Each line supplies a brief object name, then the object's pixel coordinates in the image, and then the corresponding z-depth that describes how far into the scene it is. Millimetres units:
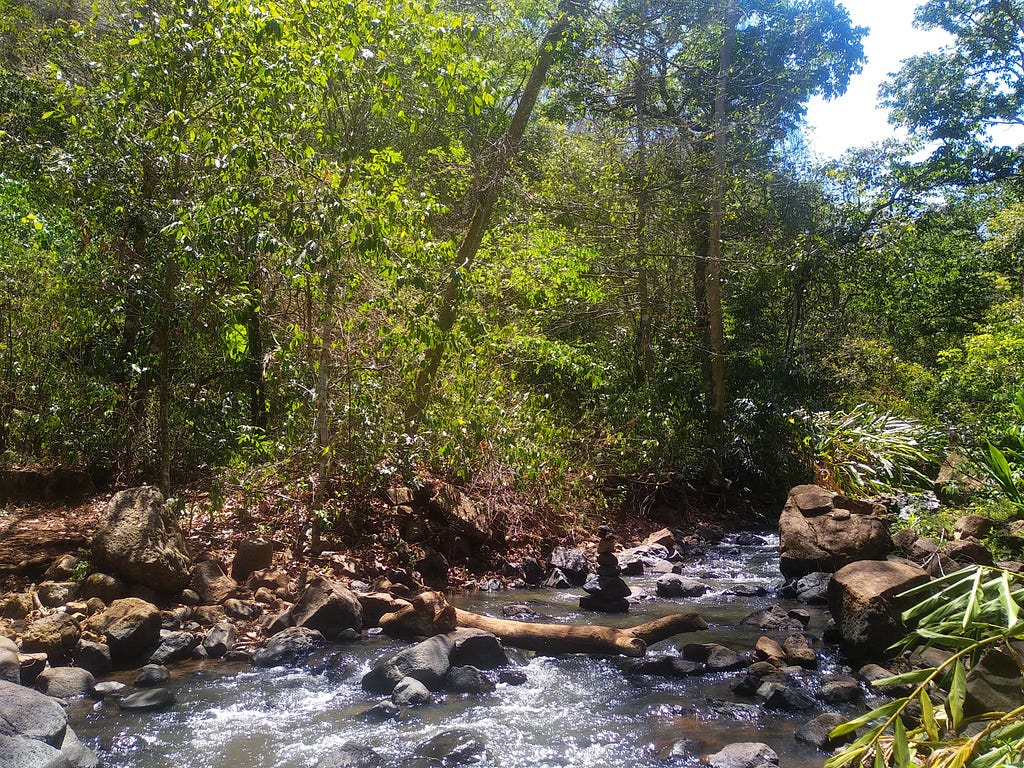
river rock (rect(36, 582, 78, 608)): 6453
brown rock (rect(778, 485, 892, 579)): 9052
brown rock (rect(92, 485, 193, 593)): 6816
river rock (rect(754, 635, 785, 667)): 6480
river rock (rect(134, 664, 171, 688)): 5586
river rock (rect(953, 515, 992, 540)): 8578
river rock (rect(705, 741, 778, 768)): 4551
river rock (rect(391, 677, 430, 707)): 5449
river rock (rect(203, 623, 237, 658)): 6316
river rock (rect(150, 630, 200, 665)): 6059
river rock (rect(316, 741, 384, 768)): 4492
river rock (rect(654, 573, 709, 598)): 9094
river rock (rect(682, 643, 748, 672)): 6414
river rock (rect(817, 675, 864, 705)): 5730
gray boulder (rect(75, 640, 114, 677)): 5741
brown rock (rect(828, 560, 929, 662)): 6465
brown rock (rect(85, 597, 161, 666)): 5961
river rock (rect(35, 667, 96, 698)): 5273
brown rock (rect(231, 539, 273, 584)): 7762
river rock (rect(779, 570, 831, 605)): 8602
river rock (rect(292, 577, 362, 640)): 6852
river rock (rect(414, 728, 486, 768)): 4625
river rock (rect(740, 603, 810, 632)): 7706
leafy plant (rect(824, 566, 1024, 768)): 3117
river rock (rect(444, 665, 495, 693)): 5754
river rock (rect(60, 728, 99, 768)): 4297
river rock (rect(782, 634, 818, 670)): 6445
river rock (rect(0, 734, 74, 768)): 3861
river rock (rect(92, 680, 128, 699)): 5355
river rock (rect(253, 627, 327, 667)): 6203
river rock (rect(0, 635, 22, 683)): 5059
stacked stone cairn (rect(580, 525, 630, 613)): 8336
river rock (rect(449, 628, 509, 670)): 6246
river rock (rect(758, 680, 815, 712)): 5562
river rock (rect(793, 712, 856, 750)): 4922
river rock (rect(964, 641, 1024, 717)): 4039
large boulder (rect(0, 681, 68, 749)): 4164
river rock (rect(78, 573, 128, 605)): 6637
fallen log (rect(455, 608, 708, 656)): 6789
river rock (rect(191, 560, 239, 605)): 7160
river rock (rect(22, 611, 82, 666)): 5715
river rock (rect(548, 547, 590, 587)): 9477
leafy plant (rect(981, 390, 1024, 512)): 4332
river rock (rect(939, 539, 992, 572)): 7734
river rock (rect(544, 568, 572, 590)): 9258
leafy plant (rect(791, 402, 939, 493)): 12703
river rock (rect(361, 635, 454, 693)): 5715
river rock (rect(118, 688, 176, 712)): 5172
